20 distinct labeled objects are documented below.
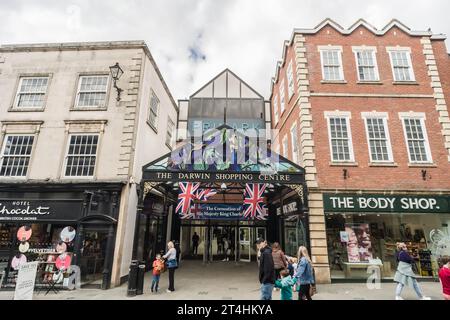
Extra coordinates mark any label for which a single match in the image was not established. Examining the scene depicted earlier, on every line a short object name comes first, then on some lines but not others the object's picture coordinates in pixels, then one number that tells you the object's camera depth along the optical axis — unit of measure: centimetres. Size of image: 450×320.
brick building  1043
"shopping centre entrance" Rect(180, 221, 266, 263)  1664
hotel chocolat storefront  980
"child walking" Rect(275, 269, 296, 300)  596
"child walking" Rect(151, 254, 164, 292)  858
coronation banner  1238
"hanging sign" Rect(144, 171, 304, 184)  981
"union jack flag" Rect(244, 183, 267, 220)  1070
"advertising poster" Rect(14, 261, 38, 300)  593
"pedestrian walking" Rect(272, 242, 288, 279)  761
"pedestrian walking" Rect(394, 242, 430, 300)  734
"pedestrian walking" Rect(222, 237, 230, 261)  1684
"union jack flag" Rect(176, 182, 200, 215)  1016
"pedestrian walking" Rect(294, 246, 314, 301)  627
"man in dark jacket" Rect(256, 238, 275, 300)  567
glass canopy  1006
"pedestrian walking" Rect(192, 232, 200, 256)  1725
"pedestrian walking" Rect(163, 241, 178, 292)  890
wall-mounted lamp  1076
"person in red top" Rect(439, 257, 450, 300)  568
